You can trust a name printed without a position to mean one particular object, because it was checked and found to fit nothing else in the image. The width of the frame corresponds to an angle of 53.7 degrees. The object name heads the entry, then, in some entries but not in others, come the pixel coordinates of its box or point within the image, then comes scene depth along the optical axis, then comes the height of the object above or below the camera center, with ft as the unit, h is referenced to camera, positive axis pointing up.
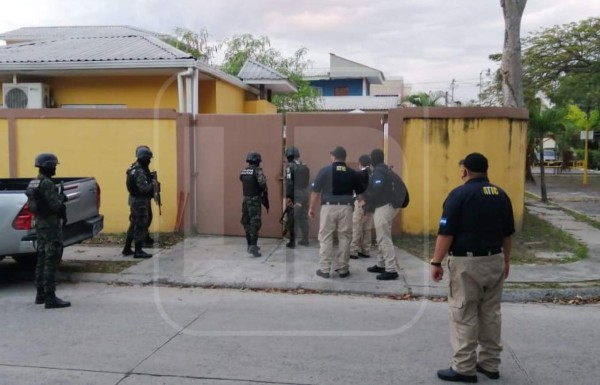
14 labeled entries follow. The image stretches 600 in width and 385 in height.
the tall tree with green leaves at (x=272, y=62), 73.41 +10.44
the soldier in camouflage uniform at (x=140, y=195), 29.37 -2.53
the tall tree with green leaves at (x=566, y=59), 83.82 +12.53
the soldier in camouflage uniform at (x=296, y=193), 32.14 -2.64
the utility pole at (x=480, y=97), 100.36 +8.35
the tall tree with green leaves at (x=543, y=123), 56.59 +2.29
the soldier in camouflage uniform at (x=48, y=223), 21.83 -2.97
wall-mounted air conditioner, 44.06 +3.64
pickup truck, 24.00 -3.11
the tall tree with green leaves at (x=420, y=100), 75.25 +6.32
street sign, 89.36 +1.80
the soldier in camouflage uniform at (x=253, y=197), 29.94 -2.66
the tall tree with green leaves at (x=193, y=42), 74.74 +13.02
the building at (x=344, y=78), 142.20 +16.39
